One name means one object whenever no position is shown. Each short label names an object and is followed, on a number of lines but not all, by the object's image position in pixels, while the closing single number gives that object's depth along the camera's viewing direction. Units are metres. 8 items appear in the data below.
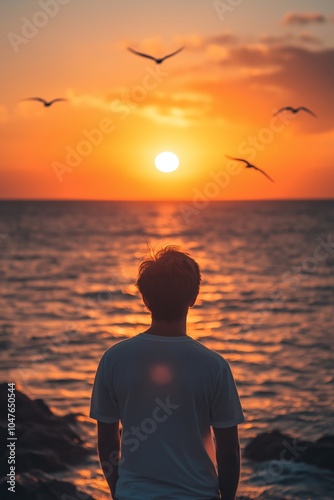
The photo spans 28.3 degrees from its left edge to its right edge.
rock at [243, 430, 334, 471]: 9.16
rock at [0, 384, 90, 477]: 8.24
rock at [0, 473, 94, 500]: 6.65
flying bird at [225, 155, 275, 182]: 5.74
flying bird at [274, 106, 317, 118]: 9.43
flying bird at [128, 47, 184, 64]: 9.11
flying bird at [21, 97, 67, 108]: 12.16
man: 2.60
